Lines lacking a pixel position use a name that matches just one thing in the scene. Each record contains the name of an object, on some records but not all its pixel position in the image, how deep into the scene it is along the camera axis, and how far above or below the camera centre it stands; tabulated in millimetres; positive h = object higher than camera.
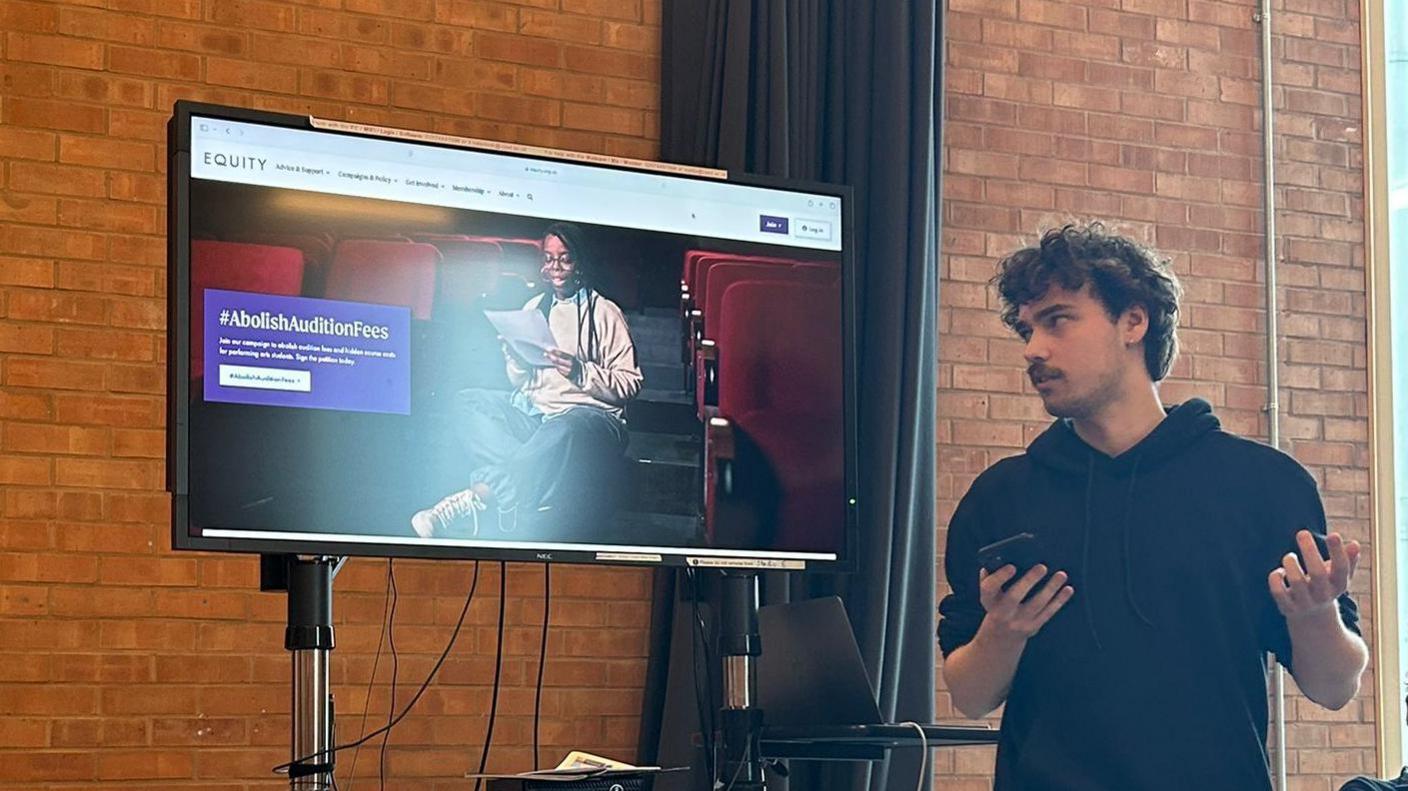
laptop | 2666 -373
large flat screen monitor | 2436 +132
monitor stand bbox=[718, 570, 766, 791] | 2691 -376
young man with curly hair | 2416 -180
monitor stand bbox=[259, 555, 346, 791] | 2355 -311
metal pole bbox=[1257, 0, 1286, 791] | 4184 +319
